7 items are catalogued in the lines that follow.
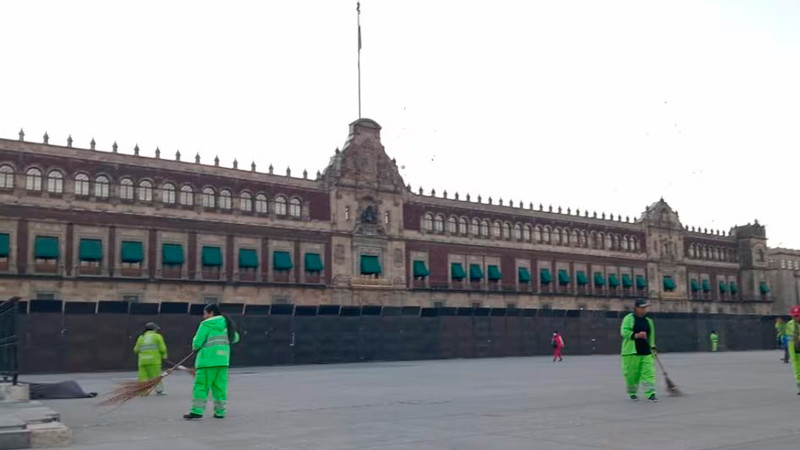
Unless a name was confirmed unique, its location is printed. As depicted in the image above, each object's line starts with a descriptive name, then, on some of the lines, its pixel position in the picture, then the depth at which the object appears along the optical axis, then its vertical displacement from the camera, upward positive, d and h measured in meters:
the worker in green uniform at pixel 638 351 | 12.69 -0.65
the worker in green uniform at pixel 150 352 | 16.69 -0.71
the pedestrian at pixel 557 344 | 32.23 -1.29
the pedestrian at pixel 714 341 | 46.13 -1.82
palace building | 40.97 +4.91
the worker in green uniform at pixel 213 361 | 10.54 -0.60
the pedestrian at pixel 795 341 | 13.66 -0.56
